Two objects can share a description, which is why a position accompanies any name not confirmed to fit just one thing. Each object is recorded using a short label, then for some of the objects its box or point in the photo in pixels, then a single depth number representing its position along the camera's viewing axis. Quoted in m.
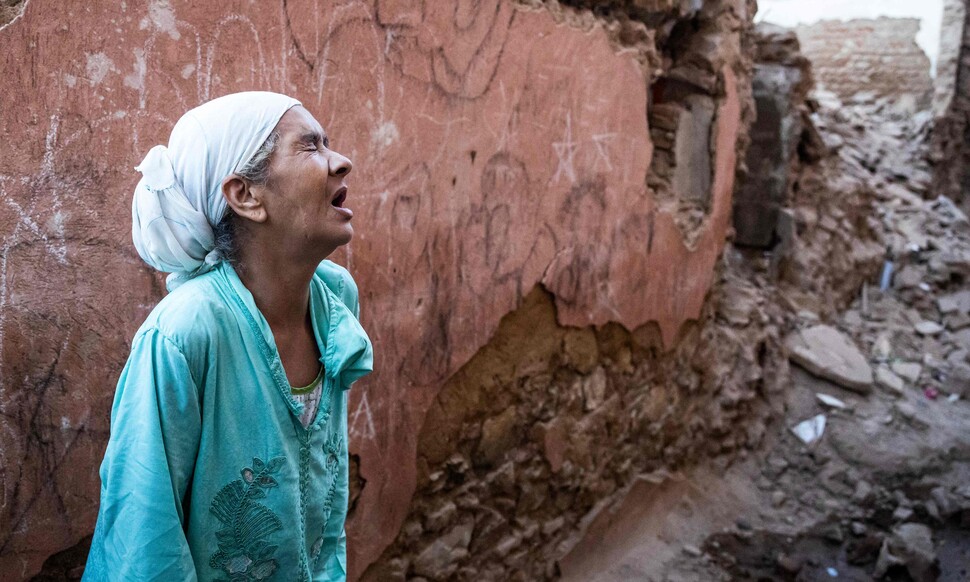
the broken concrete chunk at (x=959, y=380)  5.50
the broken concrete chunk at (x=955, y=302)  6.53
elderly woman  1.22
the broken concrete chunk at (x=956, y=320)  6.35
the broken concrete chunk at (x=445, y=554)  2.72
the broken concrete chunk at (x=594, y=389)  3.43
